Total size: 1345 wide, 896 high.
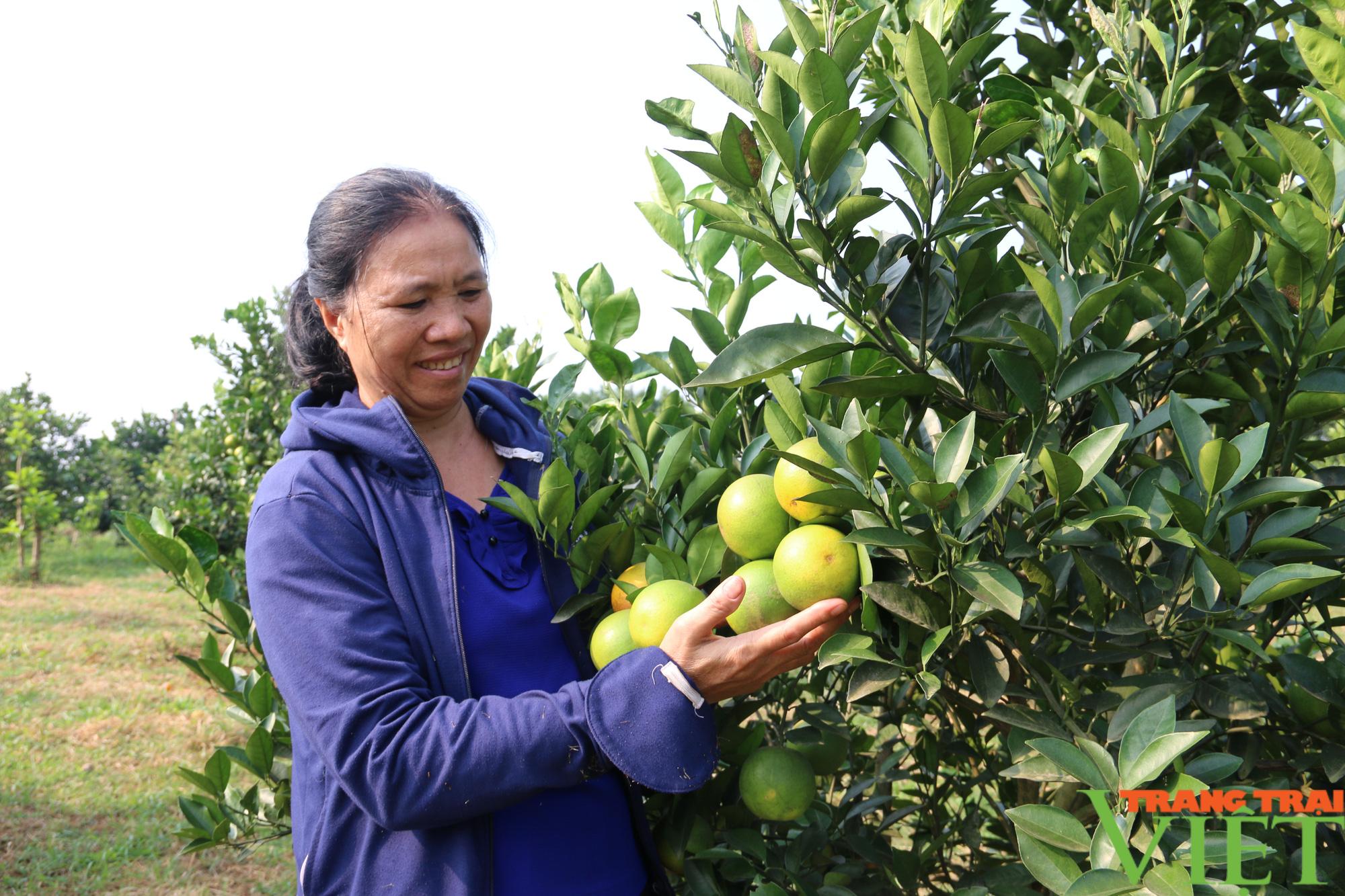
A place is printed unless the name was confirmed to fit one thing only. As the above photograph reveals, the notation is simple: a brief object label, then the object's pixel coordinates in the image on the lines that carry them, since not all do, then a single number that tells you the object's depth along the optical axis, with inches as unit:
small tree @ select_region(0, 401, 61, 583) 431.5
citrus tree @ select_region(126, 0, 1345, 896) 40.3
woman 46.3
